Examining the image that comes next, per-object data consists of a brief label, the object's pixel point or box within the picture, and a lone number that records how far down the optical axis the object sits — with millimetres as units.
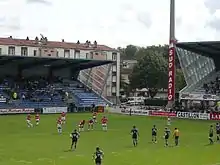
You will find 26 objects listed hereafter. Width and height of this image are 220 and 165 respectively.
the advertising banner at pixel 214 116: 68056
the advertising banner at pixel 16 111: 74625
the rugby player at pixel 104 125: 50562
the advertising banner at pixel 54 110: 78438
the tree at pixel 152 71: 119375
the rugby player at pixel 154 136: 40631
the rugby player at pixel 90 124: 51688
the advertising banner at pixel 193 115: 69625
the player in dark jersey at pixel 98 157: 25484
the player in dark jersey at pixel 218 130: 42366
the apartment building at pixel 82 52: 97300
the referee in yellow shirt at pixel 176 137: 38844
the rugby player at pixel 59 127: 47172
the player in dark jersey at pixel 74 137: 34750
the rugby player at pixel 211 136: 40438
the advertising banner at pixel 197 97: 78625
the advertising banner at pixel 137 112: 78875
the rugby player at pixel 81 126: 47656
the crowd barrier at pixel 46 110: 74994
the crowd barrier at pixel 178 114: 69006
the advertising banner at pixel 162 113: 74056
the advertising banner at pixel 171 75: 79188
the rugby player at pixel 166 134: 38812
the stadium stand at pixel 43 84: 81500
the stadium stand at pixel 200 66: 82312
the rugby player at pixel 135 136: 38219
